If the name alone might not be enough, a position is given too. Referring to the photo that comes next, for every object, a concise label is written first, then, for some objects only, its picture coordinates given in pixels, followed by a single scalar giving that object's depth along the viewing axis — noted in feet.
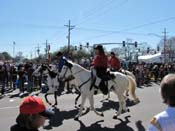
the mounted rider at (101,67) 20.66
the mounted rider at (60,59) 21.73
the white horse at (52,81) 26.57
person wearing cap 5.29
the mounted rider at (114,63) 28.21
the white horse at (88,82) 20.74
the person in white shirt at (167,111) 5.46
